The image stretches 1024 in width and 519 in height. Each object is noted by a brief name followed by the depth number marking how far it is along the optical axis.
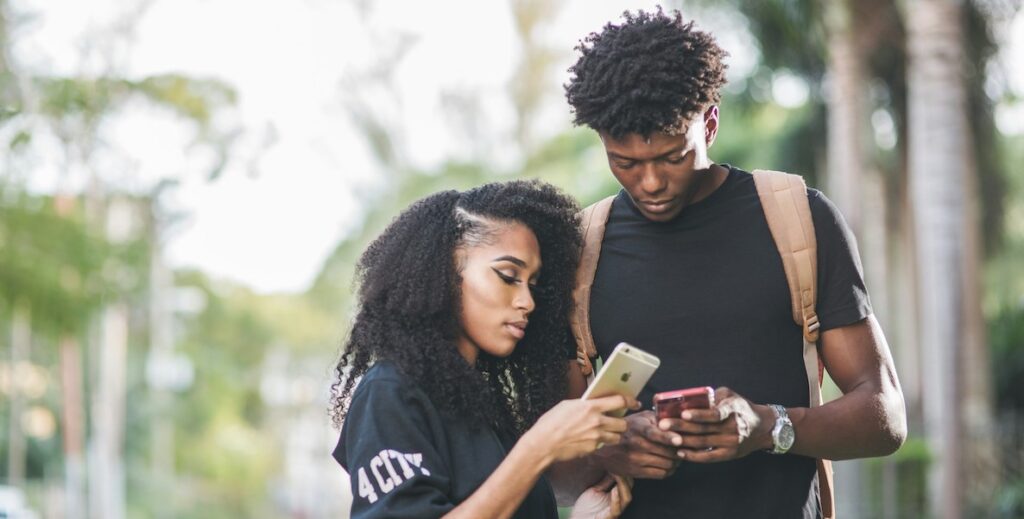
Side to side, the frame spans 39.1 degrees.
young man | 3.43
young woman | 3.11
